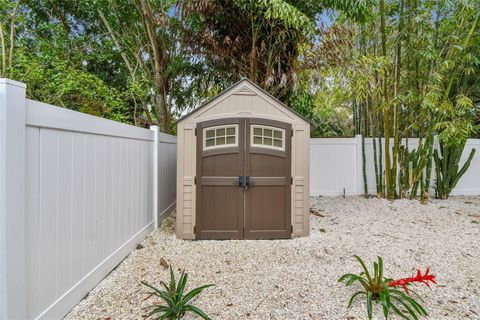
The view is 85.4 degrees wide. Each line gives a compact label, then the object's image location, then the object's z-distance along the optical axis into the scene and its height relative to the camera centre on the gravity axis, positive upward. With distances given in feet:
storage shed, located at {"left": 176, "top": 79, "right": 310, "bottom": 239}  10.52 -0.19
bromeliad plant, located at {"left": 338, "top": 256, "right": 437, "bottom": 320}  5.50 -3.03
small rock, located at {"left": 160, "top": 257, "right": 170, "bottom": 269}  8.24 -3.30
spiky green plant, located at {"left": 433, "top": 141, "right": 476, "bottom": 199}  16.70 -0.34
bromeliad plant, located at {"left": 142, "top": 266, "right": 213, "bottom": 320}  5.40 -3.08
